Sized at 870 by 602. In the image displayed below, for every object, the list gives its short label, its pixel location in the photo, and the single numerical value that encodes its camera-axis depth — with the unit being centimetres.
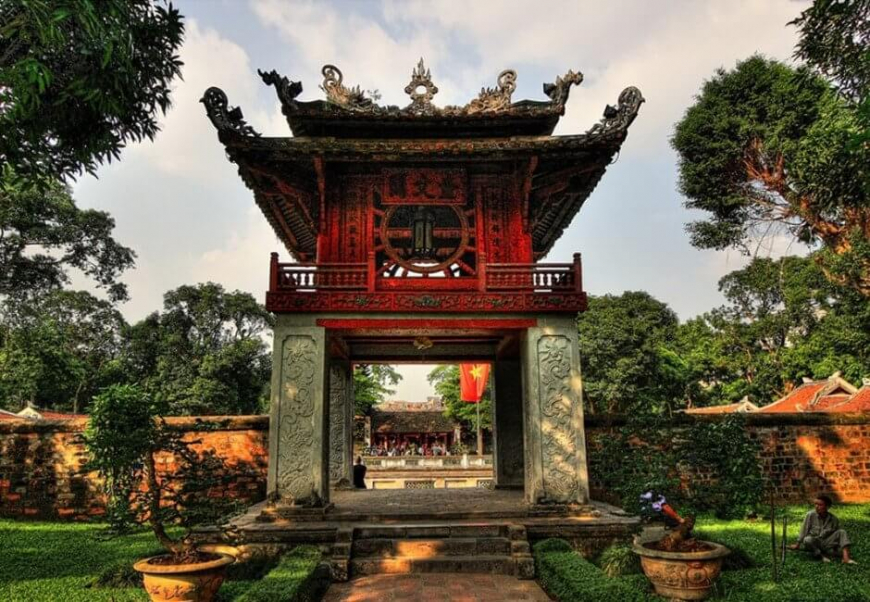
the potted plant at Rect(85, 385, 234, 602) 591
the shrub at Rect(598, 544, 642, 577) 700
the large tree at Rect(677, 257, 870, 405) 2994
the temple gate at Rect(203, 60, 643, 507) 932
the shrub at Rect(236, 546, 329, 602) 556
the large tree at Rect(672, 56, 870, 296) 1252
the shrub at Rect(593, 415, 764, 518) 638
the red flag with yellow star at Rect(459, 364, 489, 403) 1614
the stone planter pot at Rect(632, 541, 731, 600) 562
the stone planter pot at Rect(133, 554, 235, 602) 558
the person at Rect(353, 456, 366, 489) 1442
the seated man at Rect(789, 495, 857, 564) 737
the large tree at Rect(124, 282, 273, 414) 3056
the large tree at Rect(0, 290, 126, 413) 1772
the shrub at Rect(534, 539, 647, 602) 551
